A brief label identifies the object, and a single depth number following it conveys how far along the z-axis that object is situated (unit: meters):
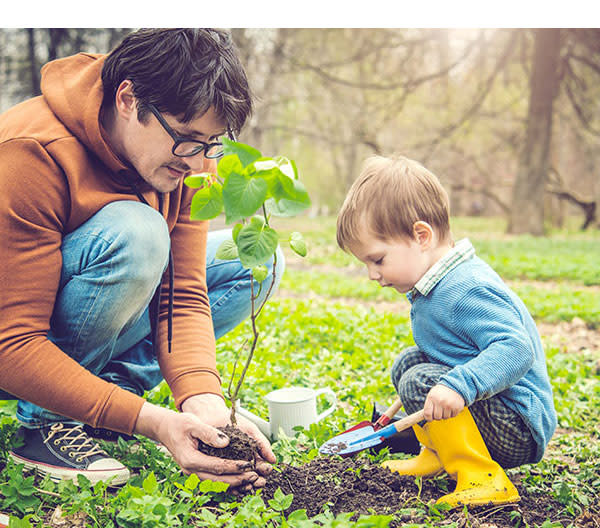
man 1.43
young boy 1.49
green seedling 1.27
